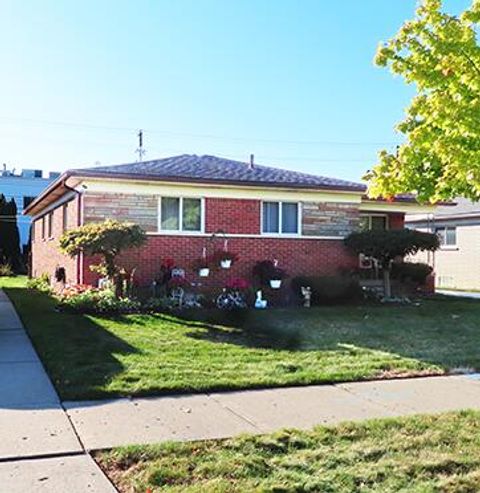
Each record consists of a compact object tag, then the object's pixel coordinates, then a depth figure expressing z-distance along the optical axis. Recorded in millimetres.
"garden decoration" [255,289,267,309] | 15406
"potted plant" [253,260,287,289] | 15992
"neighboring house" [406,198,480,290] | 25812
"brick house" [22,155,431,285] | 15273
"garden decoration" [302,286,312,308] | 15750
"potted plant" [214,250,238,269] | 15391
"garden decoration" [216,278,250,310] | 14859
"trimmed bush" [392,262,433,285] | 18594
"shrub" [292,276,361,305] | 16062
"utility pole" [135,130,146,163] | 50256
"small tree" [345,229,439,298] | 16312
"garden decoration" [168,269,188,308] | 14891
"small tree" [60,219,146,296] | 12945
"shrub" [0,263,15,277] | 32594
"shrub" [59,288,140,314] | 13273
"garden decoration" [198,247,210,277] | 15367
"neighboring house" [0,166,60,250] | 48125
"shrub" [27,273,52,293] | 20688
